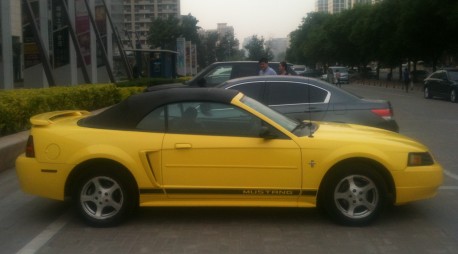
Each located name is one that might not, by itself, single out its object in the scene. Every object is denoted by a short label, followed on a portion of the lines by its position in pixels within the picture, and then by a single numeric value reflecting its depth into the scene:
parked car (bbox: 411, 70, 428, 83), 57.71
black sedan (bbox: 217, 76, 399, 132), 9.30
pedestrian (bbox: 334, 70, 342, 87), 46.59
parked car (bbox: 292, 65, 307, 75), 55.41
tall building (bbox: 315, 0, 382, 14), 174.44
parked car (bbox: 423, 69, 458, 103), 28.01
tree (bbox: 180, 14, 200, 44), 73.19
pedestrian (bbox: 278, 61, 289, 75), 13.88
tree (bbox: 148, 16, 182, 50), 71.88
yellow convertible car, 6.01
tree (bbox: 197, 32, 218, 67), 73.62
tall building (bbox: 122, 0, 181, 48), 129.00
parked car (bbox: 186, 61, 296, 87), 13.36
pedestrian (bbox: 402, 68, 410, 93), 40.47
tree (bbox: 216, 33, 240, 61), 74.44
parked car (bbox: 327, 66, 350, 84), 58.81
